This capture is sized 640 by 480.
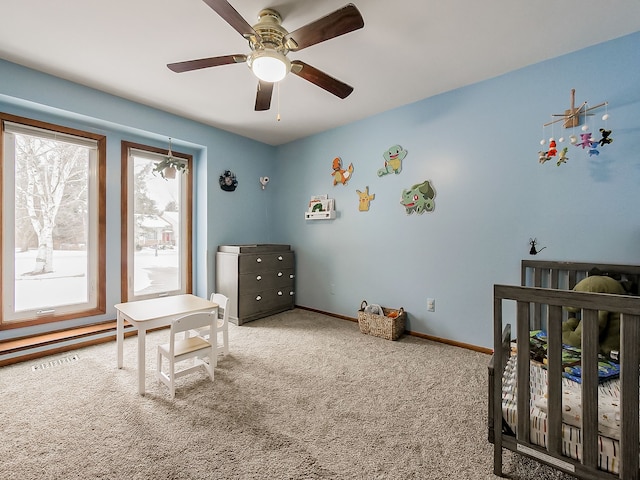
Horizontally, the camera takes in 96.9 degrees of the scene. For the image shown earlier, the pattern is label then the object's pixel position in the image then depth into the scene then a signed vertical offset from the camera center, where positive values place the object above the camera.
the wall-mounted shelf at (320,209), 3.84 +0.45
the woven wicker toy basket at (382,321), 2.99 -0.88
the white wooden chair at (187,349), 1.94 -0.78
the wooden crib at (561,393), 1.04 -0.62
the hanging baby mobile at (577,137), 2.10 +0.78
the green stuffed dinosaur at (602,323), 1.57 -0.50
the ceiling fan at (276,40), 1.49 +1.18
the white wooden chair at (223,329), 2.56 -0.80
